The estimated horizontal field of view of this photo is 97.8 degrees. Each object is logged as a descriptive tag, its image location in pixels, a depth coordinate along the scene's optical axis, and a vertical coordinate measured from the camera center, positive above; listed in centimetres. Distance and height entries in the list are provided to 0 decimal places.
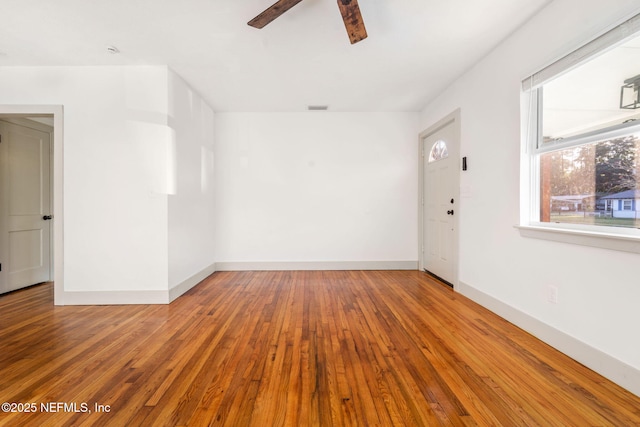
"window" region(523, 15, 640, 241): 171 +52
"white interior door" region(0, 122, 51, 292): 357 +5
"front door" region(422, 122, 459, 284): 369 +13
